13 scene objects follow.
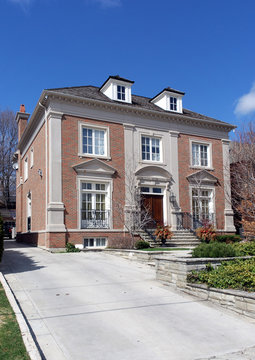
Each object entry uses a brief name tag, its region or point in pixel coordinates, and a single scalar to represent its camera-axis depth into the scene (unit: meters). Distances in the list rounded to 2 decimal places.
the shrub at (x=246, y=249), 10.70
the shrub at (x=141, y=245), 16.47
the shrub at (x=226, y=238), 19.80
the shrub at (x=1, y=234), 11.31
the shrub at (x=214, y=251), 9.63
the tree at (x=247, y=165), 15.78
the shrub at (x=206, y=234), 19.66
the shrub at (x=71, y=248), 16.81
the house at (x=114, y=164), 17.98
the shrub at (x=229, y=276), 7.50
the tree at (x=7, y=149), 39.38
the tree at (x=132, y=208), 19.08
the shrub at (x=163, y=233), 18.08
